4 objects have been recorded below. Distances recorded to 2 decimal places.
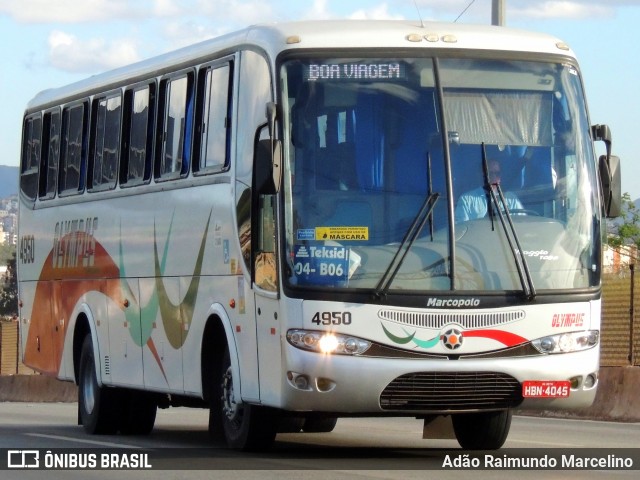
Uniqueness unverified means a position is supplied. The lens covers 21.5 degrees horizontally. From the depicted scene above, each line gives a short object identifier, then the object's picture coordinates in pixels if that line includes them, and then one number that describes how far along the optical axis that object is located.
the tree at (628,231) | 60.24
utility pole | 22.17
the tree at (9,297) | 145.00
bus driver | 13.19
